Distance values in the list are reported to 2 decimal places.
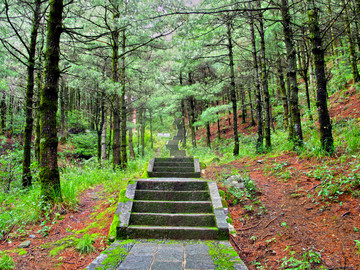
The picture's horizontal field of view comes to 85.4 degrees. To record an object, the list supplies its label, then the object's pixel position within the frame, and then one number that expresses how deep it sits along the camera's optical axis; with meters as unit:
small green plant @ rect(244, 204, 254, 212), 4.42
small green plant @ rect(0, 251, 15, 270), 2.68
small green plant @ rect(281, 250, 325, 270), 2.57
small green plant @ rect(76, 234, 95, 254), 3.28
